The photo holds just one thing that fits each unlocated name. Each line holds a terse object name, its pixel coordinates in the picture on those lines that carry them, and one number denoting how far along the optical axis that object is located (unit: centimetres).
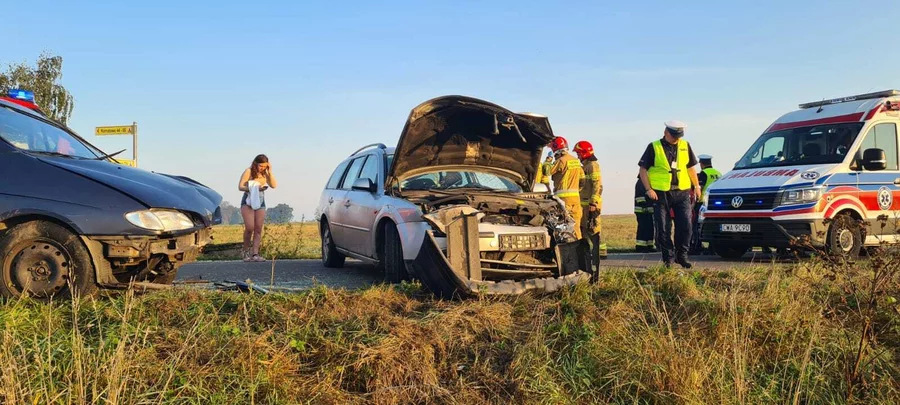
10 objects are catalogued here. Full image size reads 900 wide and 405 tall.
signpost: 1398
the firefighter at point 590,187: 934
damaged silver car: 526
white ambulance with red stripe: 890
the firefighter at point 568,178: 891
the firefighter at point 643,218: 1115
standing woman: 950
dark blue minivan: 443
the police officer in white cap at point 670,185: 788
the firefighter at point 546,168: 1004
